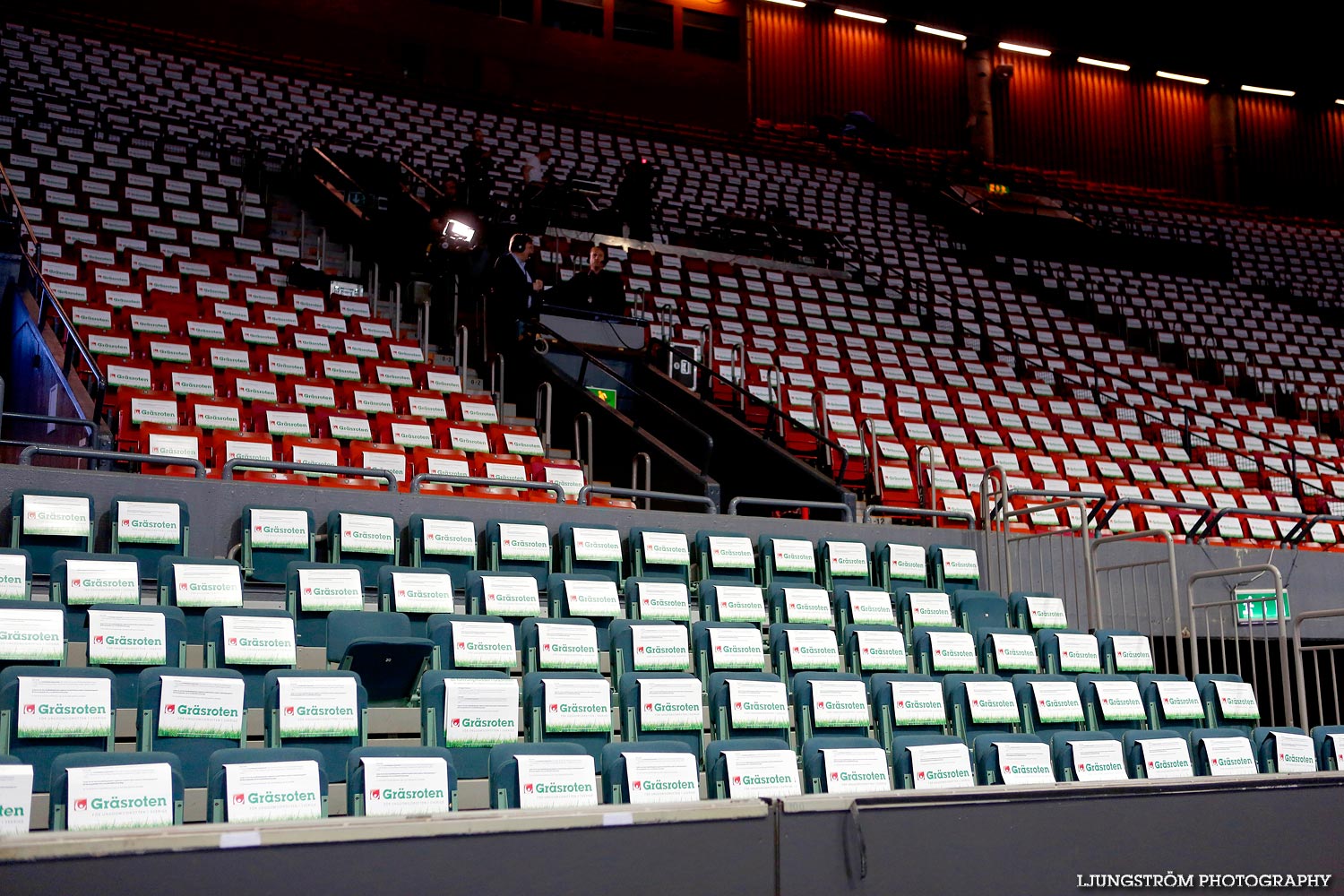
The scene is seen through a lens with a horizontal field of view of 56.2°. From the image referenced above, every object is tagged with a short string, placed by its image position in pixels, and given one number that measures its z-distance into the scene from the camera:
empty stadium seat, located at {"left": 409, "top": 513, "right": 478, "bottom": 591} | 6.60
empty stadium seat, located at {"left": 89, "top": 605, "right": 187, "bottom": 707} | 4.84
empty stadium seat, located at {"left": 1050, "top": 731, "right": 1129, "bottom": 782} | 5.12
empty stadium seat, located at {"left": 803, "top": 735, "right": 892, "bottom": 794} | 4.69
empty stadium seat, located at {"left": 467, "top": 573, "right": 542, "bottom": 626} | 6.02
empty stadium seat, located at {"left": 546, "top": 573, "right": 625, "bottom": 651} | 6.25
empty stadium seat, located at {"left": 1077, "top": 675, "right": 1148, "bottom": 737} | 6.14
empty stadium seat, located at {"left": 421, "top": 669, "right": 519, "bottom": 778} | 4.75
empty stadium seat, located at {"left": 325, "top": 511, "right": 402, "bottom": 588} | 6.42
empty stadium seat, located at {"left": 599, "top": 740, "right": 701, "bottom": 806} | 4.20
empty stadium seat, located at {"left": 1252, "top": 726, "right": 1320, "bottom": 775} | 5.74
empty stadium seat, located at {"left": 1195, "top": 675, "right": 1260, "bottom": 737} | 6.51
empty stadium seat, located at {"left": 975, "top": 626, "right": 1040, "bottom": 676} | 6.58
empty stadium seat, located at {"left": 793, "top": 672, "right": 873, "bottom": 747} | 5.49
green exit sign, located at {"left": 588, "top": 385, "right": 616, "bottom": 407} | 10.93
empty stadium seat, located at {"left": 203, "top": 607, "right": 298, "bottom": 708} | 4.99
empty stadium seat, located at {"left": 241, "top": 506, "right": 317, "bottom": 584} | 6.30
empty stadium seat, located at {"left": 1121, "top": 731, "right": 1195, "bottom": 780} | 5.34
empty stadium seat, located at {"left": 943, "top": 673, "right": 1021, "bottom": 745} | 5.78
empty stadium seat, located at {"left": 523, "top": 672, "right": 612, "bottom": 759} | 4.98
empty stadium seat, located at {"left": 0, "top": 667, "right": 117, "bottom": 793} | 4.14
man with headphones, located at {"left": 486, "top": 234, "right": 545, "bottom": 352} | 11.02
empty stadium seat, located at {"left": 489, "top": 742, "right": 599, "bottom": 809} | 4.05
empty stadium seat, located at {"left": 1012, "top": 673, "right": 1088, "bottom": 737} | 5.98
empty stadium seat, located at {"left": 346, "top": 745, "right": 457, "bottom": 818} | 3.82
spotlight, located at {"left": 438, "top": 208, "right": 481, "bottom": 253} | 11.27
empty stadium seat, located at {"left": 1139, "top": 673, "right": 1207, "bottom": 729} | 6.33
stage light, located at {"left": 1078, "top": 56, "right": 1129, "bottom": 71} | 25.66
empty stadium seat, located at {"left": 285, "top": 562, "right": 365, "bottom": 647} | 5.73
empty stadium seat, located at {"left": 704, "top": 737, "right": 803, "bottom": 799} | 4.47
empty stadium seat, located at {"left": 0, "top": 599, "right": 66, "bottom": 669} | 4.70
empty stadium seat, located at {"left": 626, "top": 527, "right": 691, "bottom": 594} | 7.08
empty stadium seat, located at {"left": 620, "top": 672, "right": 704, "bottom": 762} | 5.16
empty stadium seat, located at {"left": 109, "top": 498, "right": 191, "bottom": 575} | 6.03
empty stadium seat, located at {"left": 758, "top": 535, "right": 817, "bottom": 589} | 7.38
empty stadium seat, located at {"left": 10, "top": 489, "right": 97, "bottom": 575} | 5.77
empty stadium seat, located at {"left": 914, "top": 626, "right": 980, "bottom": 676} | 6.39
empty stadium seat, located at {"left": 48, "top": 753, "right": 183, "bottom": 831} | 3.50
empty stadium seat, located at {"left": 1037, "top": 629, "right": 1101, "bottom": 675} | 6.71
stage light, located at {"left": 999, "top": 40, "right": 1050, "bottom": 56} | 25.16
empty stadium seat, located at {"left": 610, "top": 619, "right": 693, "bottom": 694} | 5.72
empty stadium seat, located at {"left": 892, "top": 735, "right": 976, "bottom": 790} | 4.85
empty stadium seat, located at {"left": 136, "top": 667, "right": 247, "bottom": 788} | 4.29
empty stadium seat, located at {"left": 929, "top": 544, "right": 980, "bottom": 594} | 7.79
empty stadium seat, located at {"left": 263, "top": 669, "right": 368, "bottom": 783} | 4.44
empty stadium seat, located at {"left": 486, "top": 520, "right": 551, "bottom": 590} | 6.76
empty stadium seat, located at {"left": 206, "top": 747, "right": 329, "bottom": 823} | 3.63
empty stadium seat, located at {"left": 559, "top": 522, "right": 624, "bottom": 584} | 6.95
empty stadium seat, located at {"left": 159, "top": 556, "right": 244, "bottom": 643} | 5.52
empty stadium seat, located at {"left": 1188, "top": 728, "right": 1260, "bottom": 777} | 5.55
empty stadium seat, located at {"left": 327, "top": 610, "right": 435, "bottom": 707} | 4.92
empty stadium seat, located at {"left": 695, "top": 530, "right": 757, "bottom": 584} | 7.27
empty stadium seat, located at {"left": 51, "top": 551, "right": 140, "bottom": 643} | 5.25
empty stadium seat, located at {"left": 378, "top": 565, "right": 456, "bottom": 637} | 5.90
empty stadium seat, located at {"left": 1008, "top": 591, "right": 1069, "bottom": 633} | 7.28
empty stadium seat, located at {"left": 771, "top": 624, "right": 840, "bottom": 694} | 6.04
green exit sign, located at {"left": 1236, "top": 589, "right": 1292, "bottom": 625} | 8.23
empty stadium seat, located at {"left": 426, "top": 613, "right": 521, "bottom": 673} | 5.36
